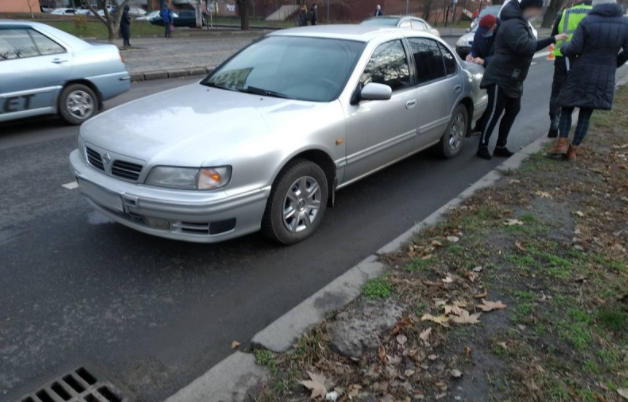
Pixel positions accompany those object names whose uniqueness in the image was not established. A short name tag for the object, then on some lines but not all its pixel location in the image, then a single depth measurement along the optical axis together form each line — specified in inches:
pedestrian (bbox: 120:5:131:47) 788.6
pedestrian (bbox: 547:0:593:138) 253.8
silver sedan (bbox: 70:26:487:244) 140.0
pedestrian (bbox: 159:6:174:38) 1017.5
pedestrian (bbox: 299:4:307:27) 1252.8
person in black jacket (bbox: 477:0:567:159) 225.9
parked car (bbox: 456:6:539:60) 652.1
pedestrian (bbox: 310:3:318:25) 1293.1
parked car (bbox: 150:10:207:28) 1595.7
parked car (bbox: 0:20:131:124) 276.8
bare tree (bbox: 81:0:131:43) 737.6
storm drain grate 105.4
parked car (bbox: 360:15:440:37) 668.7
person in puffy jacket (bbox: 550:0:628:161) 218.8
